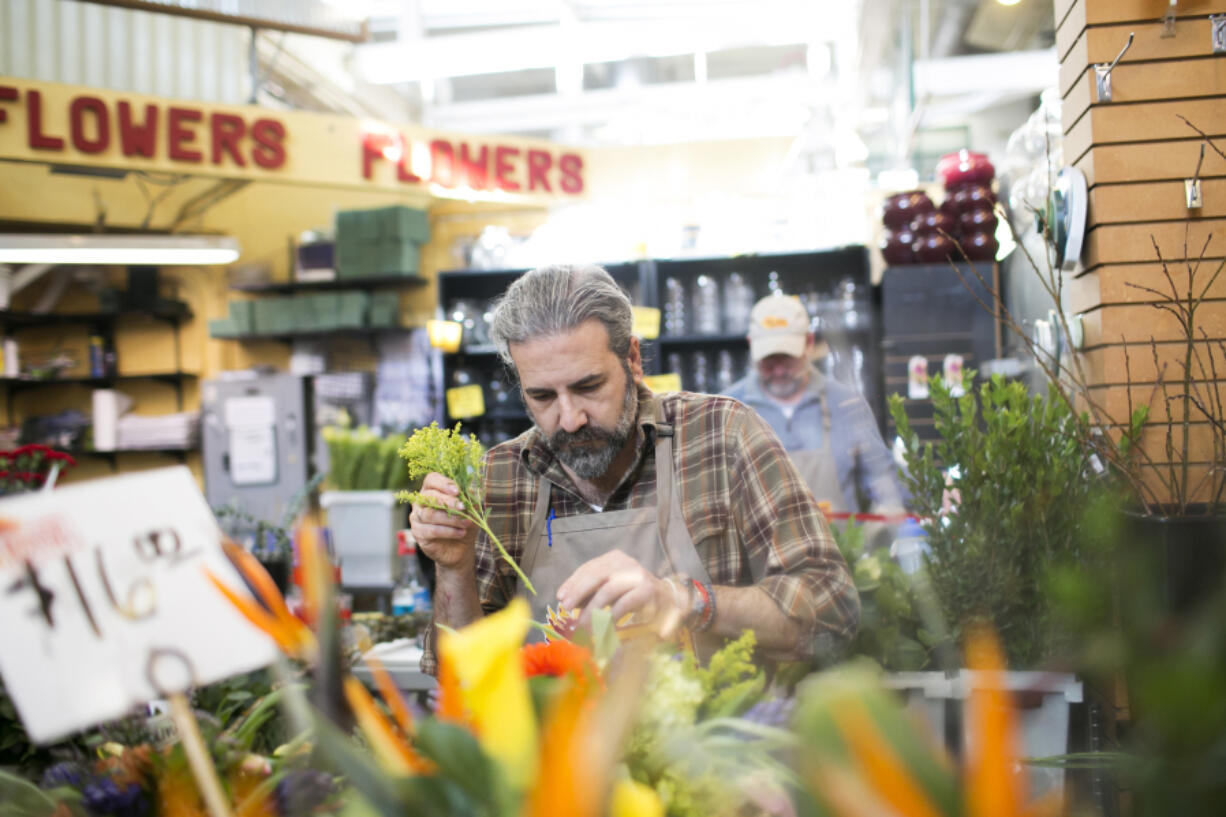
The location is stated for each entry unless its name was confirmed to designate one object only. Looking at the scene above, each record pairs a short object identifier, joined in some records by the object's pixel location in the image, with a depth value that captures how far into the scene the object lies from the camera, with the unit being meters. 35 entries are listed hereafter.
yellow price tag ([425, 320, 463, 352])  5.25
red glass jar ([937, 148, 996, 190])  4.00
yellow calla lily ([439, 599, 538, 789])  0.40
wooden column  2.20
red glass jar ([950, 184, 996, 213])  3.98
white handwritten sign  0.63
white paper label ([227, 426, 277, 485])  7.07
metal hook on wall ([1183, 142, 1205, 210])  2.18
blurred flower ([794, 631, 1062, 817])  0.32
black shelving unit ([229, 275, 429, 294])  7.36
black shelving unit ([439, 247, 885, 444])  4.98
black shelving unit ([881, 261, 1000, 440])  4.35
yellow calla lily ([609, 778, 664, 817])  0.41
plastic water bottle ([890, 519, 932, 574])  2.10
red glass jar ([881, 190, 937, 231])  4.27
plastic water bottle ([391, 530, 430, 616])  3.21
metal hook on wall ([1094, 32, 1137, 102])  2.23
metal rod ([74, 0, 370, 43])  4.39
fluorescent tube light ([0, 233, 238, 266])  4.93
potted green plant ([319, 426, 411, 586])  4.37
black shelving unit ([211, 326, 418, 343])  7.24
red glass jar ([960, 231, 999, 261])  4.03
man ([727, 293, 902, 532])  3.59
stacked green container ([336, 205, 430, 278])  7.00
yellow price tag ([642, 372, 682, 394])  3.87
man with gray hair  1.53
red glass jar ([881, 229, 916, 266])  4.35
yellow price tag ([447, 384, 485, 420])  3.59
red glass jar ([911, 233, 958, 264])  4.20
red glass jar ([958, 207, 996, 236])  3.99
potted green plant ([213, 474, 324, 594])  2.45
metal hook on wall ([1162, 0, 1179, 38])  2.20
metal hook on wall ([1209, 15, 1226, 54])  2.19
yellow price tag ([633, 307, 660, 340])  4.08
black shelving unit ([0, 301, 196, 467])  7.27
